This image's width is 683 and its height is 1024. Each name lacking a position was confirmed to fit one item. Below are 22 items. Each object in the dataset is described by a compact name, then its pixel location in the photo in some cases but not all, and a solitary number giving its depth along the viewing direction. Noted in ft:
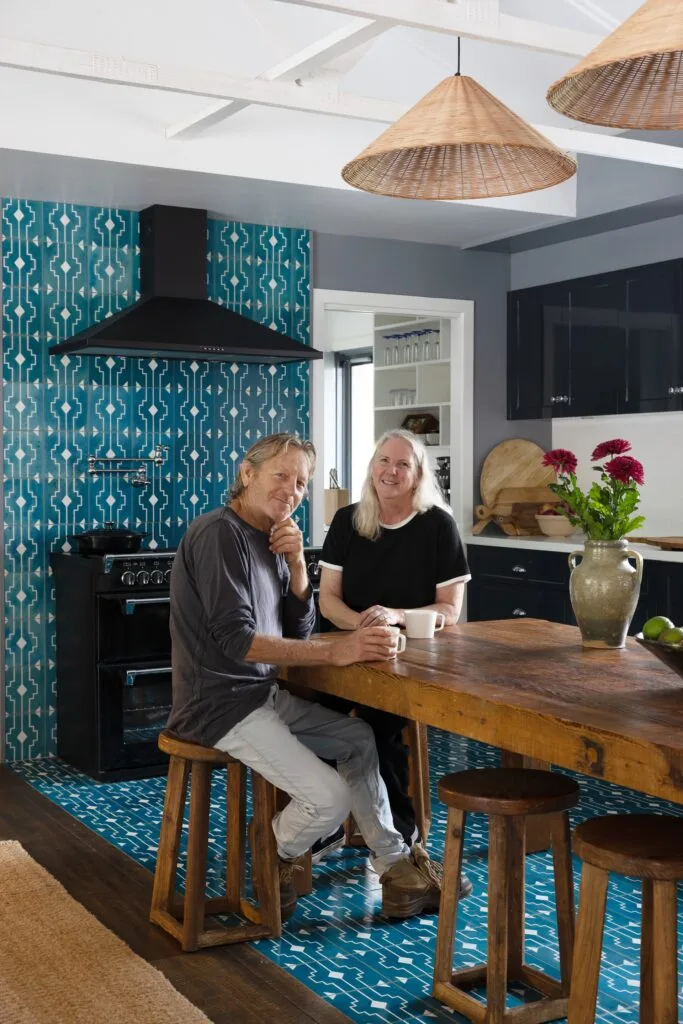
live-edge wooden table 7.29
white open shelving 24.93
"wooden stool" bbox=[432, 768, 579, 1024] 8.91
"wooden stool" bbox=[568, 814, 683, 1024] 7.41
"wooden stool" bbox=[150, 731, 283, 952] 10.61
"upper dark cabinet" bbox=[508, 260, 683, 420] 19.20
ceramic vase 10.46
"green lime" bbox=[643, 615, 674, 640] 8.46
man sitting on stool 10.32
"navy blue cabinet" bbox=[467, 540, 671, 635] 17.74
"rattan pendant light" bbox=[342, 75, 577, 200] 8.66
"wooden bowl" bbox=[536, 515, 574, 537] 21.07
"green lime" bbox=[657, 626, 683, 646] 8.28
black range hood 17.69
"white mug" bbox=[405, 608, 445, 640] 11.24
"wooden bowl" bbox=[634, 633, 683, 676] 8.25
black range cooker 16.97
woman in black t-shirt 12.51
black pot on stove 17.39
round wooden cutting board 22.31
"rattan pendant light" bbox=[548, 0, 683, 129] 7.61
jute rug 9.43
